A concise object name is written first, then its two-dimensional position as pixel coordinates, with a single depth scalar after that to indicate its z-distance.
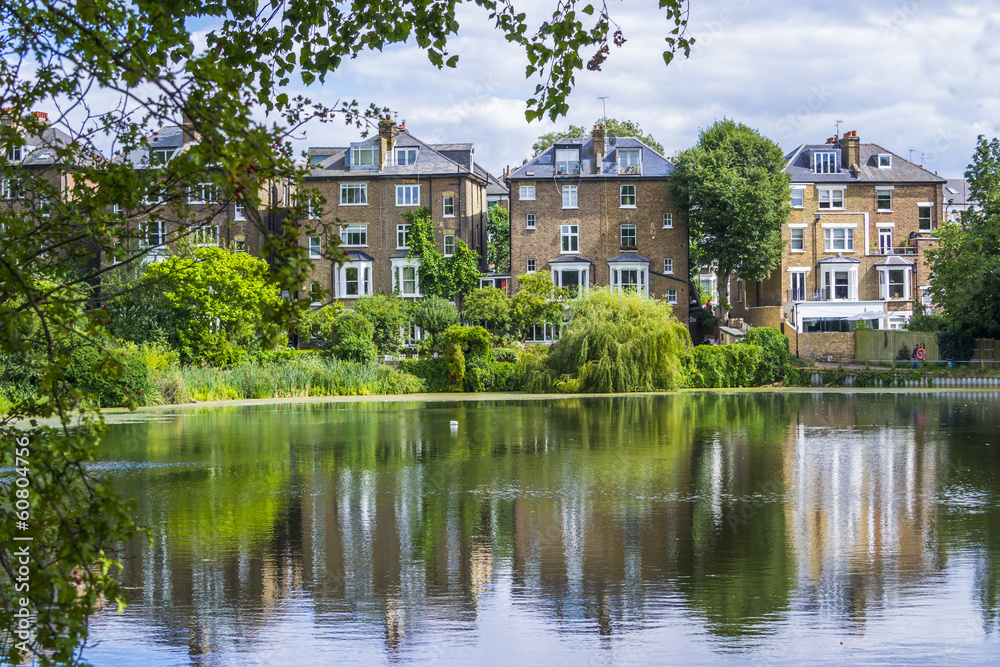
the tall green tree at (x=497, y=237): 78.88
